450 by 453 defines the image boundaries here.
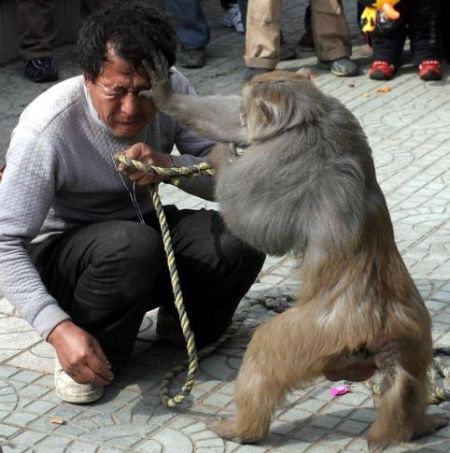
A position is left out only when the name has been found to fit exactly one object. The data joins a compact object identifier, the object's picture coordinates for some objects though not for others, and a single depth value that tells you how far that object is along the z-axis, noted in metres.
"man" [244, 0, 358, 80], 8.23
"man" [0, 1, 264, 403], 4.02
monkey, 3.63
